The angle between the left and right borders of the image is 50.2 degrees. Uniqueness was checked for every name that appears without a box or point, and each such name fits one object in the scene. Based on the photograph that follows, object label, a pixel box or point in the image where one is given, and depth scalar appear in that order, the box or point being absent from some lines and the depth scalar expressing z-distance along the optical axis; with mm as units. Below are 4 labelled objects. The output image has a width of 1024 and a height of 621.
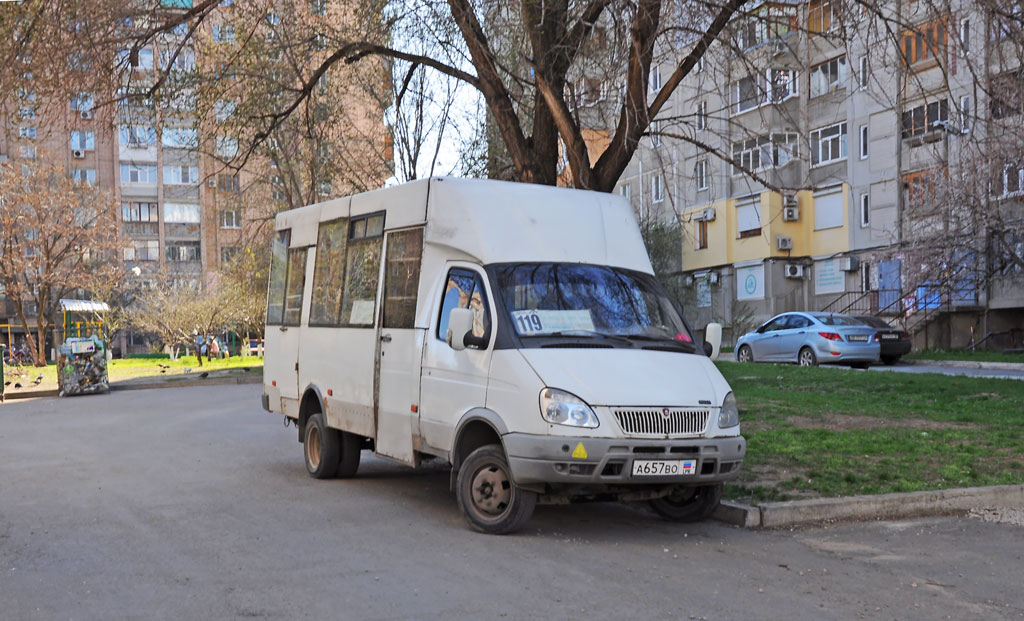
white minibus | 7699
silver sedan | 26828
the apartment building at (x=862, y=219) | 31531
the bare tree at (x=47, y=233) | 47438
